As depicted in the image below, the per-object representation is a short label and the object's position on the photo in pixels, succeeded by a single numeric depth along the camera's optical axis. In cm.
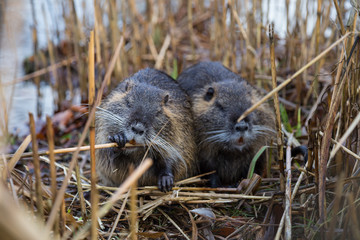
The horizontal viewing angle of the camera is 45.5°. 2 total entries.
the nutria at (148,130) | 251
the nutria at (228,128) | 294
